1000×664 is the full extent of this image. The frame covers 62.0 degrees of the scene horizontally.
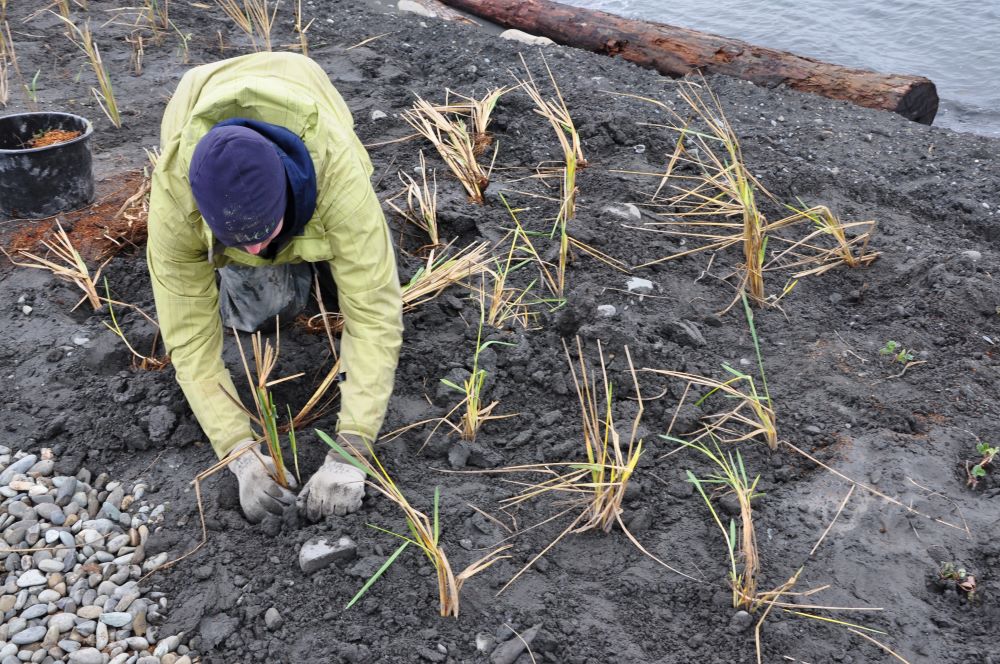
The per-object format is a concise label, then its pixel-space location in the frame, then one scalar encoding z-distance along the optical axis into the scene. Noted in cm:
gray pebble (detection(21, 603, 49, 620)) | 212
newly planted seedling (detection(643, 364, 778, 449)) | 254
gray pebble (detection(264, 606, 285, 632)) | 209
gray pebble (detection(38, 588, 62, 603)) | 217
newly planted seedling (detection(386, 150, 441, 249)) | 348
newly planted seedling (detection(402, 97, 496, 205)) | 377
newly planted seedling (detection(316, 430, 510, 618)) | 206
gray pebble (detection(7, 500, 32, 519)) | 237
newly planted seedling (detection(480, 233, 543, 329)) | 304
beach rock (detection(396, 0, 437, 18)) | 628
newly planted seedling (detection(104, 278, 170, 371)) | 286
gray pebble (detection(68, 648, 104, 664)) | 204
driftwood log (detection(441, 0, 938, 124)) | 499
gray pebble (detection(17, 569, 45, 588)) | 220
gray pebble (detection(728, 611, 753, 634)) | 207
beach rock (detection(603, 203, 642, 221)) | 357
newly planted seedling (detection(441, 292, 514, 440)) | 256
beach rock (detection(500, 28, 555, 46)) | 573
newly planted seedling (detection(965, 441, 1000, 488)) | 237
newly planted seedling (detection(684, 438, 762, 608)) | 210
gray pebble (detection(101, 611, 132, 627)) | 212
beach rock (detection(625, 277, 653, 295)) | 317
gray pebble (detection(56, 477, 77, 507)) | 242
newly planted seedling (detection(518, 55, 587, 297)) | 318
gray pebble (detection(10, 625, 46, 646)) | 207
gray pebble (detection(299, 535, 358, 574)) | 219
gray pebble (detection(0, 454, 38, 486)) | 246
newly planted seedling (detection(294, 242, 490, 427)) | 285
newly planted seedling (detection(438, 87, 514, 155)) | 407
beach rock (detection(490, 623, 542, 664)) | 199
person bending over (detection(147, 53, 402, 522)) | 202
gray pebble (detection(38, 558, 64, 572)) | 224
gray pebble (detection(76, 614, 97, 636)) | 211
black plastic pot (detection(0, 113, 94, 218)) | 336
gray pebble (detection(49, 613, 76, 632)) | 211
